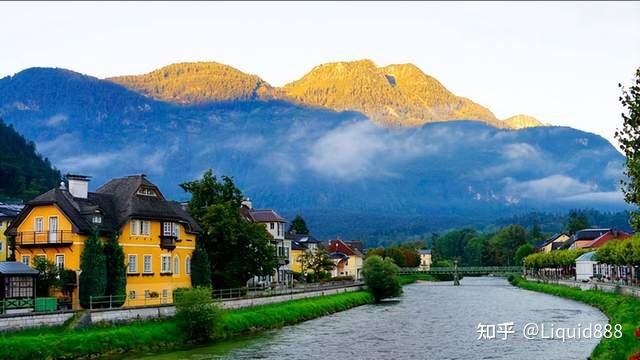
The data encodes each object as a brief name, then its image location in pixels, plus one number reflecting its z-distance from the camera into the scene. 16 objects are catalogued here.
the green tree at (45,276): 64.69
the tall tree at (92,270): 63.69
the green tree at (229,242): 84.81
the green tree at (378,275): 123.12
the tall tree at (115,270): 66.38
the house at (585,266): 138.12
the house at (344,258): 177.76
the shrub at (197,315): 63.19
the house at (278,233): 127.12
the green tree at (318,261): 136.38
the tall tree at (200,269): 80.19
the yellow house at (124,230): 67.31
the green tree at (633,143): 39.28
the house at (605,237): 160.75
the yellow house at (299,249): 142.10
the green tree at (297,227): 196.86
